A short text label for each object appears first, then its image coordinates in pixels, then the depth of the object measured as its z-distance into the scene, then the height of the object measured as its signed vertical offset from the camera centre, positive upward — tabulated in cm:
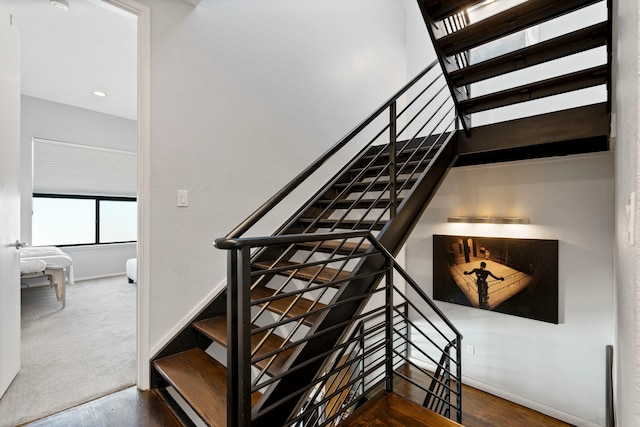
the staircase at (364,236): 118 -11
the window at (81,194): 477 +32
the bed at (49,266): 320 -59
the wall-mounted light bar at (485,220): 326 -8
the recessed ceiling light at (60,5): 254 +177
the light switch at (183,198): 208 +10
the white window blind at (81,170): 472 +73
